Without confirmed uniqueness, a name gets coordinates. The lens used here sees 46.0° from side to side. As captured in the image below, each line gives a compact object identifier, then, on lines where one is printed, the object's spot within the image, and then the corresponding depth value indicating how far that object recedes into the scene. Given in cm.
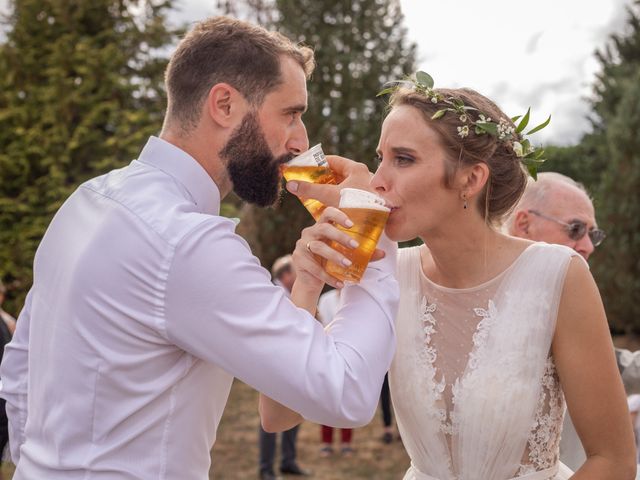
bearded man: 179
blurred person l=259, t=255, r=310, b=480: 851
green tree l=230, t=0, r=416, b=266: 1544
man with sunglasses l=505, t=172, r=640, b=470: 385
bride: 257
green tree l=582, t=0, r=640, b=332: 1489
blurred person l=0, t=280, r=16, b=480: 474
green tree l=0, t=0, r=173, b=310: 1479
